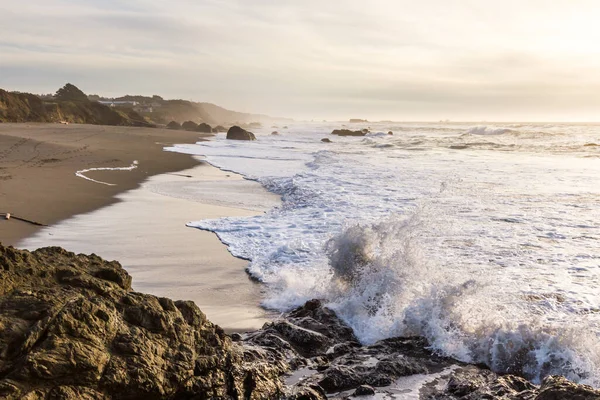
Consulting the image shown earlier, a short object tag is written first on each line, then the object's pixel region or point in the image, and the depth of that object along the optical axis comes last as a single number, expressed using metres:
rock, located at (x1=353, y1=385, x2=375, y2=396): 3.75
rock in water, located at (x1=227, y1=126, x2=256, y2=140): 41.41
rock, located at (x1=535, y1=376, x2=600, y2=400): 3.05
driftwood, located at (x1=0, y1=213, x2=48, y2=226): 8.55
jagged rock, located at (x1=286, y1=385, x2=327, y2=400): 3.53
